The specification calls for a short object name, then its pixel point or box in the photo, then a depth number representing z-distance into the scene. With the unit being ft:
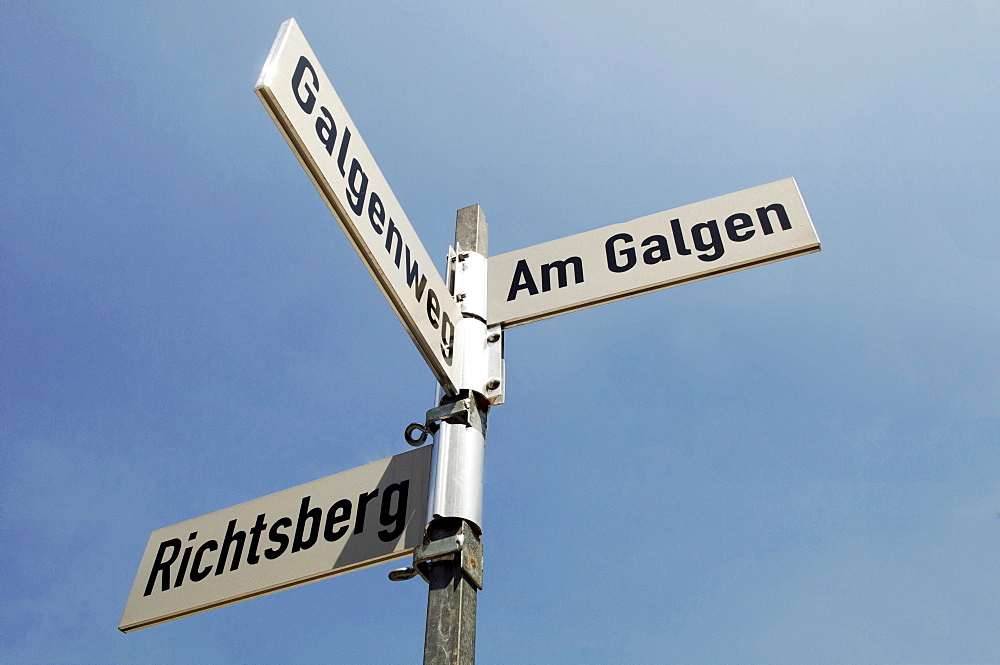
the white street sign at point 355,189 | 7.09
